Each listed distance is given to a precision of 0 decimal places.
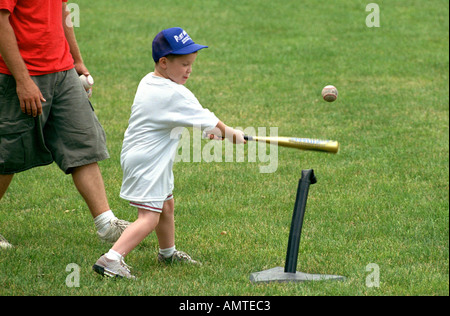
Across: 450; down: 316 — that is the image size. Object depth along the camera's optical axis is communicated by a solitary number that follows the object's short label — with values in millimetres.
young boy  8219
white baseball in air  11094
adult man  9117
